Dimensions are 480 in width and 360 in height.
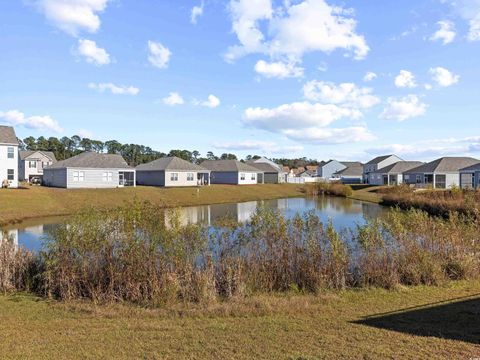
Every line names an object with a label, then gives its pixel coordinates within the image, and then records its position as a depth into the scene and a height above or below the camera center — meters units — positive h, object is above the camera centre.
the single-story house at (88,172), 43.41 +1.90
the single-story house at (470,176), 47.22 +0.98
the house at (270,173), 77.69 +2.58
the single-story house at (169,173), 52.38 +2.02
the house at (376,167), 73.24 +3.70
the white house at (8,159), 37.44 +2.93
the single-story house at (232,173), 63.66 +2.30
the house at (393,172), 66.31 +2.19
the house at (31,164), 62.16 +4.11
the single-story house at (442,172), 54.97 +1.68
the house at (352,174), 90.77 +2.60
